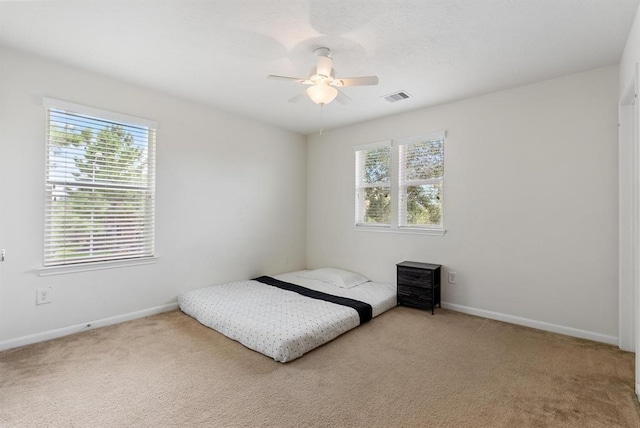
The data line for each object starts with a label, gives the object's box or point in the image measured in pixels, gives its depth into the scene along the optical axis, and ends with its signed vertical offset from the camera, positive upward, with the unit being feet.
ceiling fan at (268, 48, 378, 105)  7.63 +3.58
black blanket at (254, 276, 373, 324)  10.61 -3.07
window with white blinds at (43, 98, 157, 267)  9.12 +1.02
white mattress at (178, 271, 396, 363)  8.32 -3.14
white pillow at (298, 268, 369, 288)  13.52 -2.76
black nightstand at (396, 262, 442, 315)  11.53 -2.61
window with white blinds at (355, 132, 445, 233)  12.64 +1.57
